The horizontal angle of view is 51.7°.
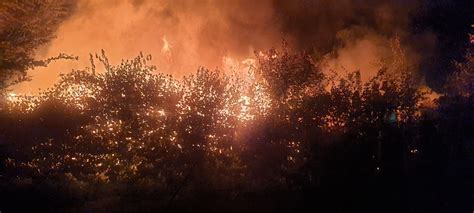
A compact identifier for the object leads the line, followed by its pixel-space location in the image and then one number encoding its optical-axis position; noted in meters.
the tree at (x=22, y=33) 16.67
